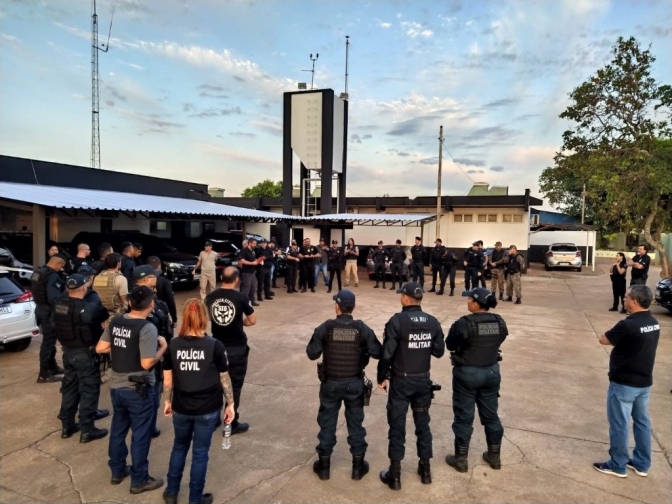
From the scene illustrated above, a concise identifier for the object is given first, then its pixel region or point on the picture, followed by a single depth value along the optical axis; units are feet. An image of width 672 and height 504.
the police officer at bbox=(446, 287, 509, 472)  12.42
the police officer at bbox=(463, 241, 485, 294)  42.52
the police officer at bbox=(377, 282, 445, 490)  11.93
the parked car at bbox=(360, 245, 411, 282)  50.88
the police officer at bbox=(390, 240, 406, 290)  48.82
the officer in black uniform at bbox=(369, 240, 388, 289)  49.74
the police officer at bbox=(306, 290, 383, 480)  11.85
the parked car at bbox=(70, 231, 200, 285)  44.28
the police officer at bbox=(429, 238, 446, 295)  45.09
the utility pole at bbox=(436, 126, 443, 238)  68.74
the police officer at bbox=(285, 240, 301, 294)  45.73
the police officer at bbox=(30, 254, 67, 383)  18.29
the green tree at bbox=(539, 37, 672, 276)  49.44
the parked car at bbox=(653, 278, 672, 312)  34.55
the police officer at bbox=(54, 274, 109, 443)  13.74
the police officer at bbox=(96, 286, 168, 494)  11.27
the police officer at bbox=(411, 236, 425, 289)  47.29
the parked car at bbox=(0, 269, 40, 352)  21.20
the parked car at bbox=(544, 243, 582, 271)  76.48
